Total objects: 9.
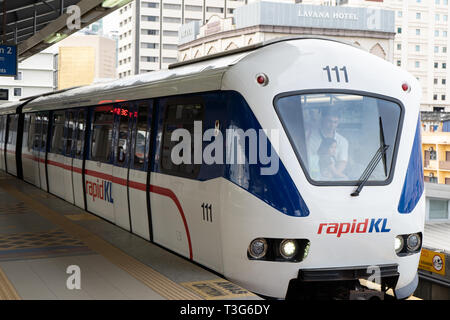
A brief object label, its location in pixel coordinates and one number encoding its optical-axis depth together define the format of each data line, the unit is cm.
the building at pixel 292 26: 9250
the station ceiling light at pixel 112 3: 1188
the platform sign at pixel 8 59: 1753
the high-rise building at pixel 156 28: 12588
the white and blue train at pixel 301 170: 603
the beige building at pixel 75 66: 12671
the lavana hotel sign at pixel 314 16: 9233
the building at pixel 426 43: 10869
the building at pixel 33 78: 9875
